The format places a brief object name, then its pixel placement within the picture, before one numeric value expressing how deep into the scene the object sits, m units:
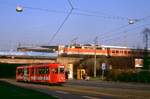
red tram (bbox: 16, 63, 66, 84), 53.69
